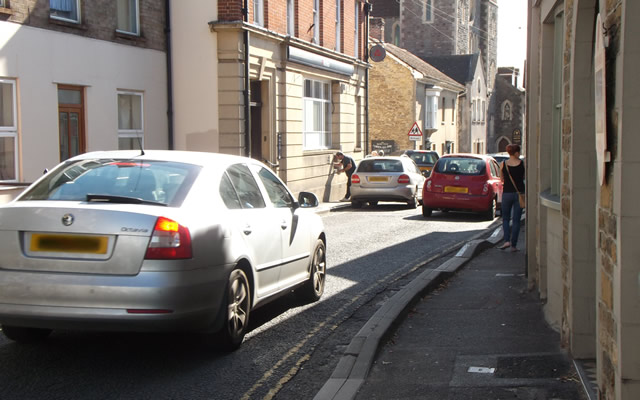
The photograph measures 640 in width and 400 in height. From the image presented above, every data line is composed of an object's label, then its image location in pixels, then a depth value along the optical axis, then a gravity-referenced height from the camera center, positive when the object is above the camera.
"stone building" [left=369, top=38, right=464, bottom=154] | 46.75 +2.65
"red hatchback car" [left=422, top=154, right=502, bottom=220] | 20.11 -1.06
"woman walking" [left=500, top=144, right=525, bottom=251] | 13.16 -0.78
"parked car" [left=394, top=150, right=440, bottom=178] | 33.41 -0.60
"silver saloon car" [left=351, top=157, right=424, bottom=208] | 23.62 -1.12
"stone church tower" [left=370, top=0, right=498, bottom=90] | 70.50 +10.83
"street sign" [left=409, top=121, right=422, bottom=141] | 37.56 +0.52
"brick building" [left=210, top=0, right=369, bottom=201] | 20.97 +1.81
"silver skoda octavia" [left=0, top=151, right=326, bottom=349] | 5.66 -0.77
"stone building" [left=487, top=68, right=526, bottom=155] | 77.06 +2.72
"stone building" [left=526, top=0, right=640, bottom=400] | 3.87 -0.26
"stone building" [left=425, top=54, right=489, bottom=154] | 62.09 +3.86
